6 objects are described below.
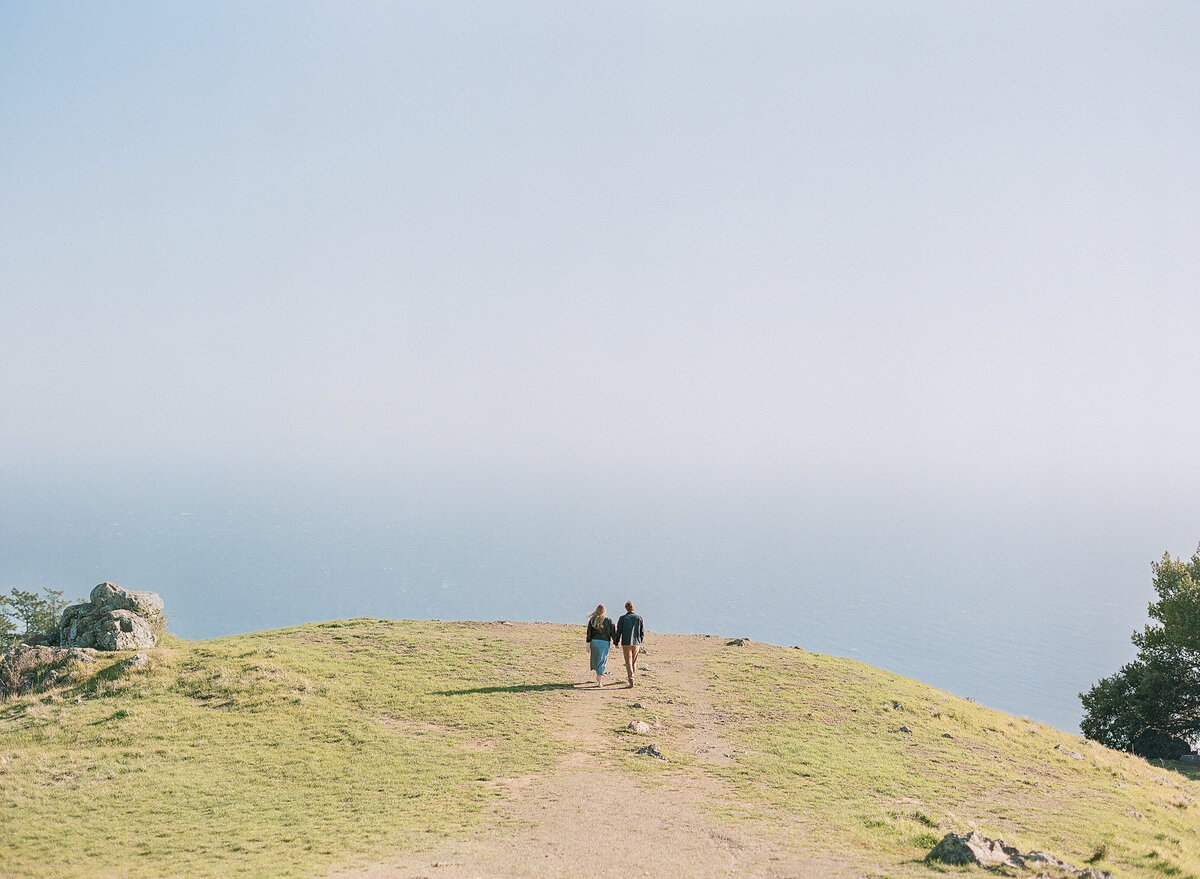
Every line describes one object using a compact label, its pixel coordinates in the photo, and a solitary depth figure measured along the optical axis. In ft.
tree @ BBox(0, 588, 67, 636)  259.86
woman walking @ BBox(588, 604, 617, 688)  83.66
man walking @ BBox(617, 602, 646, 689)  83.46
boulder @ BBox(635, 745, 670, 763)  65.67
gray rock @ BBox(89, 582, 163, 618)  95.35
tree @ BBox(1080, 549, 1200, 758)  129.08
